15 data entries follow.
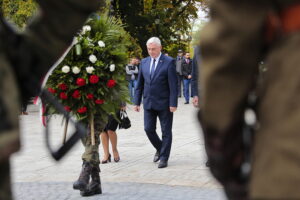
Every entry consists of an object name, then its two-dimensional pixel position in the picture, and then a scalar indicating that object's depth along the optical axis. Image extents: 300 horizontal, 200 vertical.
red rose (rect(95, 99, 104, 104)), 10.31
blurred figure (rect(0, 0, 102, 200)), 3.44
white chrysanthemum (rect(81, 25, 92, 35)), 10.19
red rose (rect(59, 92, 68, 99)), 10.19
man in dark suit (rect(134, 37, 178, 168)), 13.96
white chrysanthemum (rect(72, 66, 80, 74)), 10.18
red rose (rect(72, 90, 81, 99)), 10.18
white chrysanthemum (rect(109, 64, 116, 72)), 10.32
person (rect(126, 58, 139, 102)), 35.60
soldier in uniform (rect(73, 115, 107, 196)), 10.71
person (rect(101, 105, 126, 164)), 14.34
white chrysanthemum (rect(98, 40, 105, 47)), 10.23
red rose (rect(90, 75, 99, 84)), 10.20
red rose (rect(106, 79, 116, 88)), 10.31
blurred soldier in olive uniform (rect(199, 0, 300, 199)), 3.01
